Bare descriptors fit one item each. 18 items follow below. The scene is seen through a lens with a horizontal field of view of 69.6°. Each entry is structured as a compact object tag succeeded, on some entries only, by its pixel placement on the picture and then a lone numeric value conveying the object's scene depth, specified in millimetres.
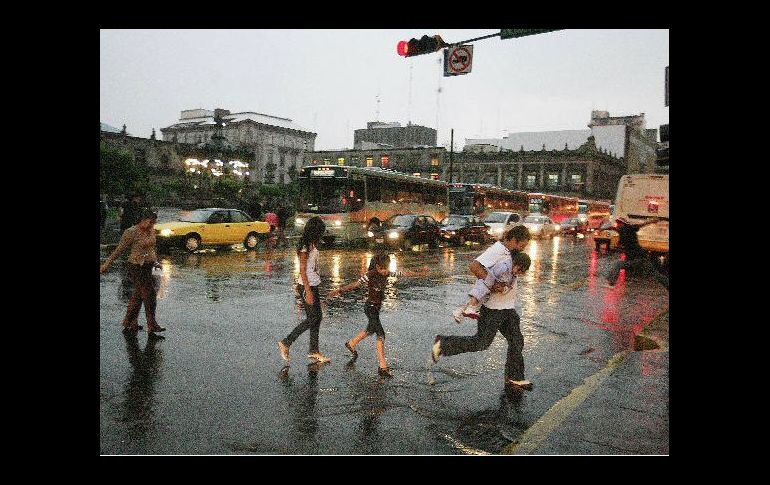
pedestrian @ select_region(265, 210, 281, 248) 23422
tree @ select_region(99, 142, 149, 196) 42719
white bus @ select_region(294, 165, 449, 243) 23672
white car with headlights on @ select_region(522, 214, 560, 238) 34375
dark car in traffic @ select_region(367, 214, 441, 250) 22672
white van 18141
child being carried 5516
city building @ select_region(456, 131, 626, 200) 81562
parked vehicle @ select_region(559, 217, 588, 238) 39341
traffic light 8289
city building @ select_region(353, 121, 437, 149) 105688
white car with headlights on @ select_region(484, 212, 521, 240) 29094
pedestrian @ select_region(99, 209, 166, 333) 7500
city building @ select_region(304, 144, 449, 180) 82688
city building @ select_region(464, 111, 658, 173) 86875
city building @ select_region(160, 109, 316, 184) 84188
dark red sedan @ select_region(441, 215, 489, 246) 25703
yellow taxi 18000
